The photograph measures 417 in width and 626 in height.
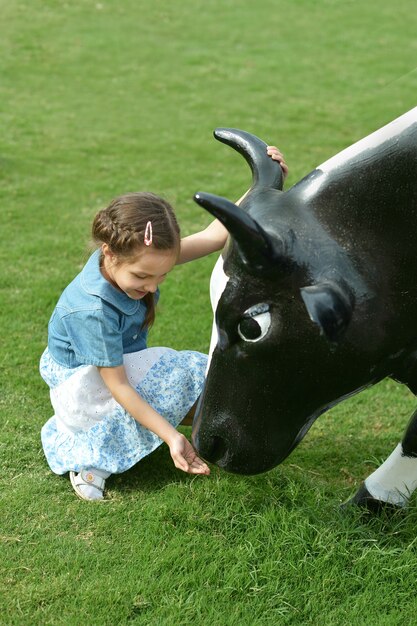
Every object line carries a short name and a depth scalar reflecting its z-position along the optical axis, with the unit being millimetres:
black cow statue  2896
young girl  3768
